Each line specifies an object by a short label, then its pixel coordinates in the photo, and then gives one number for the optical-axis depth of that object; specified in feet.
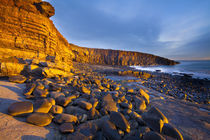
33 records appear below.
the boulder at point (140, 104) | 6.89
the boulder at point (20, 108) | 3.60
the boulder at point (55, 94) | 6.18
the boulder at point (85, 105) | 5.32
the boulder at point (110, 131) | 3.44
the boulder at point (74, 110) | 4.91
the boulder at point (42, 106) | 4.28
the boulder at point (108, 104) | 5.64
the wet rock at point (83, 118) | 4.37
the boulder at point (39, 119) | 3.48
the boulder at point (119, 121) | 3.85
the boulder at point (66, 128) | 3.41
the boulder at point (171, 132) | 3.76
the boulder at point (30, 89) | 5.99
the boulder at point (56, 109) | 4.53
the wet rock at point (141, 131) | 3.67
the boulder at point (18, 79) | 7.97
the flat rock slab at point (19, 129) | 2.73
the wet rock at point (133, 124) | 4.29
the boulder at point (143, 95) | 8.40
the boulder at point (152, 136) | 3.18
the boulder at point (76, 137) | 3.15
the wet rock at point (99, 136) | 3.38
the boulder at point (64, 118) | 3.93
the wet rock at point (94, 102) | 5.88
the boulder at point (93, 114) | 4.72
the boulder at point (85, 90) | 8.04
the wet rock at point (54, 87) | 7.46
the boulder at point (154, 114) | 4.74
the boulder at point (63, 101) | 5.45
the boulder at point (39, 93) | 5.96
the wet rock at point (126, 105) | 6.35
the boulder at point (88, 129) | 3.51
